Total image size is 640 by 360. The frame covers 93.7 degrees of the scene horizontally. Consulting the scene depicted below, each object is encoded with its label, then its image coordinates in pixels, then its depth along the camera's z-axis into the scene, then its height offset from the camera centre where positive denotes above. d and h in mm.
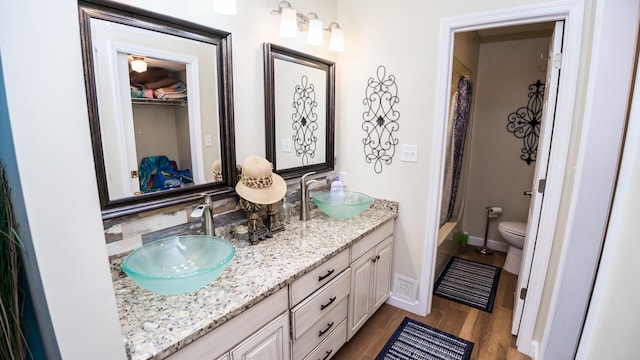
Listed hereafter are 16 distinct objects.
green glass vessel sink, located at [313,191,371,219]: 1989 -474
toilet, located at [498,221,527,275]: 2949 -1039
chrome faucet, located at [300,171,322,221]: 2018 -418
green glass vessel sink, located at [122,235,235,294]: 1046 -519
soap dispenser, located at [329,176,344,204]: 2309 -431
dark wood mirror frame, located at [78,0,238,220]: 1108 +166
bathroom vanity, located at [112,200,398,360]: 981 -629
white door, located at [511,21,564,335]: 1721 -170
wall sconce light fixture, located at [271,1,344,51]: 1763 +703
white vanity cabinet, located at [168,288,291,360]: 1008 -750
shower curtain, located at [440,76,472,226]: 2910 -76
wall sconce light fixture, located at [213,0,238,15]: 1402 +603
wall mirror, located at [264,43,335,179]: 1865 +173
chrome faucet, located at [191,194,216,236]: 1476 -402
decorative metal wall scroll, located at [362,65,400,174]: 2209 +130
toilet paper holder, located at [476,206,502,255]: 3492 -919
